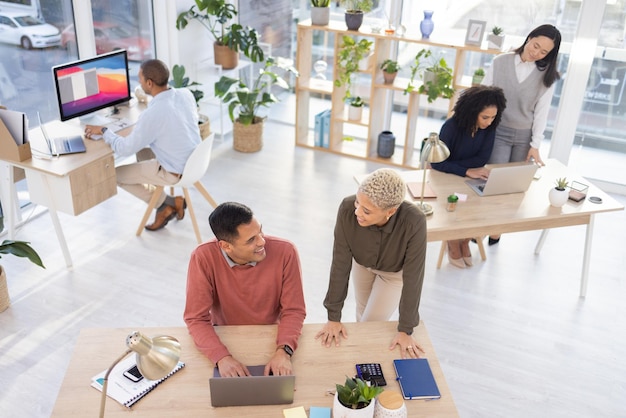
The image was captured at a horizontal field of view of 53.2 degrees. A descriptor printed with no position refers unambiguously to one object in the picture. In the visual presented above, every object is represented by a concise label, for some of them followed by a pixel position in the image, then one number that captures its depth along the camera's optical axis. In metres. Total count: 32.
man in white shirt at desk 4.05
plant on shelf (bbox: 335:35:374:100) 5.38
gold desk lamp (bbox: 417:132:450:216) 3.04
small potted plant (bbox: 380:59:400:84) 5.44
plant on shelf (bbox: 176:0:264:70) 5.38
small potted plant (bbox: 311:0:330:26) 5.45
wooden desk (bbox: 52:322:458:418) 2.10
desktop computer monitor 4.16
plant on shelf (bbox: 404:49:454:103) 5.16
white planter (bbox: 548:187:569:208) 3.60
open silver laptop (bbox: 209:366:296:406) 2.05
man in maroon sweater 2.32
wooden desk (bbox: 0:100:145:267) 3.81
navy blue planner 2.19
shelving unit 5.39
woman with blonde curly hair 2.34
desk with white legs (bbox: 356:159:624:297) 3.43
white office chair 4.14
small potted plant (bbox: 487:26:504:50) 4.95
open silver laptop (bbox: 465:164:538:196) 3.62
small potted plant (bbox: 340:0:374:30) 5.31
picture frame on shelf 5.00
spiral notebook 2.12
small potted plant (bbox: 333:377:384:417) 1.98
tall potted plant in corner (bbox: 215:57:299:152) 5.50
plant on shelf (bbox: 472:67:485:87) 5.15
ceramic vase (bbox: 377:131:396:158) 5.74
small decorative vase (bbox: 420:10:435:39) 5.15
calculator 2.23
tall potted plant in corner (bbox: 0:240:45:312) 3.46
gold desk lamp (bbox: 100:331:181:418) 1.65
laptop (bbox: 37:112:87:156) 3.96
